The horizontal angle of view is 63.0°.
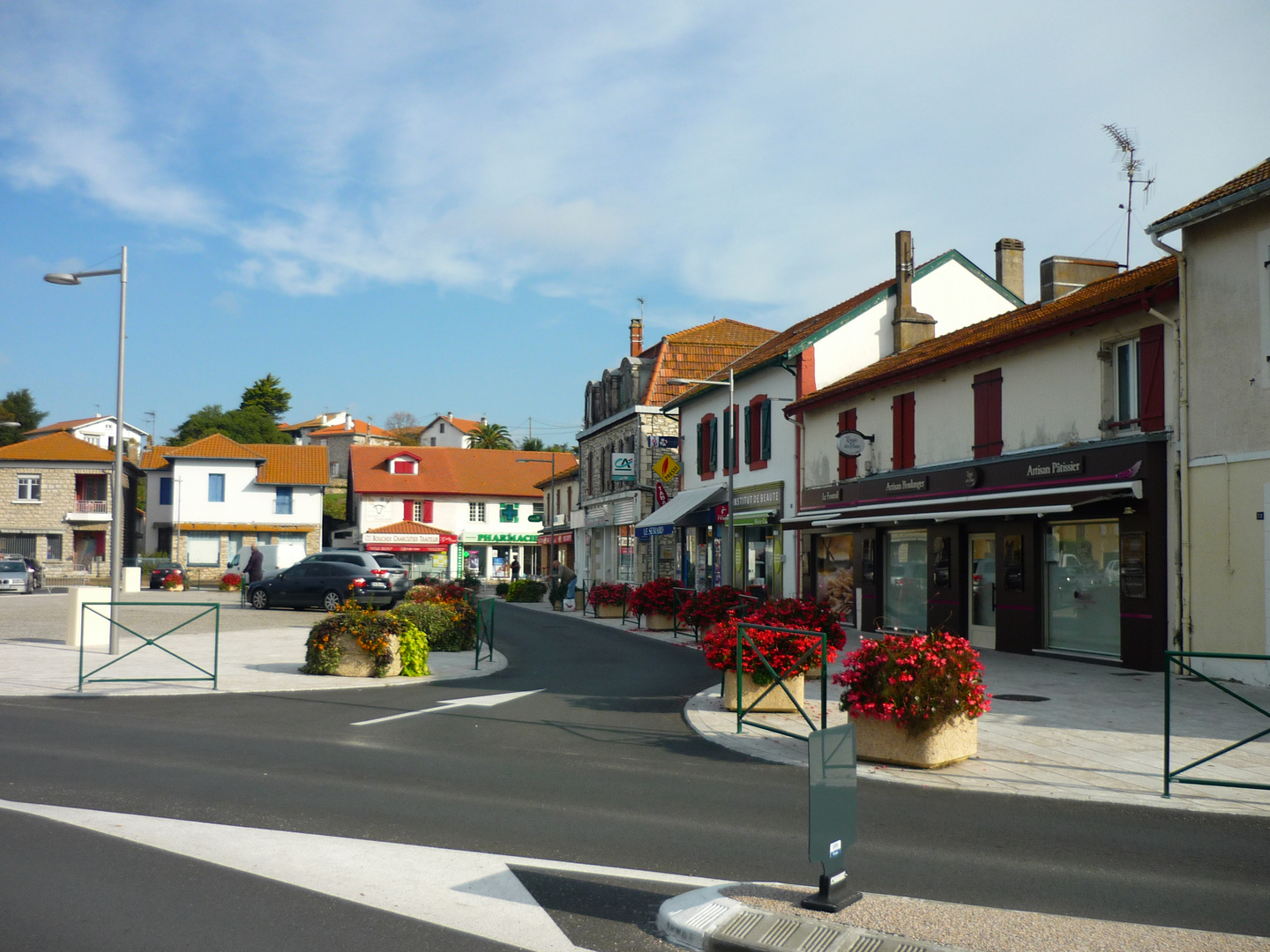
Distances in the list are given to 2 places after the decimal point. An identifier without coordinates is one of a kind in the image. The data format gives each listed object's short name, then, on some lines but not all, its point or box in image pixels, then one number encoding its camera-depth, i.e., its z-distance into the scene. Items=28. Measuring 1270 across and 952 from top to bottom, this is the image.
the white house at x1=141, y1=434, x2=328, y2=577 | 56.50
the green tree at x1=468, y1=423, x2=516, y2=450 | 99.00
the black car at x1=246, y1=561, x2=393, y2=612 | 28.92
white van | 46.66
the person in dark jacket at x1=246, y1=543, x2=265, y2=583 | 32.59
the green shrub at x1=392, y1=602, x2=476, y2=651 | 18.70
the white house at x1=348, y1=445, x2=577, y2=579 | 63.53
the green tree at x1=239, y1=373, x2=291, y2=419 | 102.06
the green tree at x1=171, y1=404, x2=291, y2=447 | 84.88
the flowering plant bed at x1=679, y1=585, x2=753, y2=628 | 16.53
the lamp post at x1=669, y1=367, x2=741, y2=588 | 25.92
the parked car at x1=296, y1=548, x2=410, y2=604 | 29.28
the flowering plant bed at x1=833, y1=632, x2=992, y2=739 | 8.55
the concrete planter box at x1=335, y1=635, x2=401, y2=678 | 14.67
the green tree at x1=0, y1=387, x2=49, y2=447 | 89.19
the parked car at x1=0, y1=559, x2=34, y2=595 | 39.06
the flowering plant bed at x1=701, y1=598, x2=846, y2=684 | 10.86
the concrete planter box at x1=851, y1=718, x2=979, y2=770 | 8.64
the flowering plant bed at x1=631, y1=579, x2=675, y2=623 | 24.14
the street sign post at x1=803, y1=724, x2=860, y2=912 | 4.77
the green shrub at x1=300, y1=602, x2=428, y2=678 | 14.55
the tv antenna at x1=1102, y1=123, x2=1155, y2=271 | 20.89
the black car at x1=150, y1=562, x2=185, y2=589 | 45.91
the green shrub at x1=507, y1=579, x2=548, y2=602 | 40.31
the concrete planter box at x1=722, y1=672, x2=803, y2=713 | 11.48
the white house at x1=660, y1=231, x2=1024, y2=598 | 26.47
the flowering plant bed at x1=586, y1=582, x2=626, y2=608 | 29.08
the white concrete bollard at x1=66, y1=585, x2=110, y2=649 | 17.08
